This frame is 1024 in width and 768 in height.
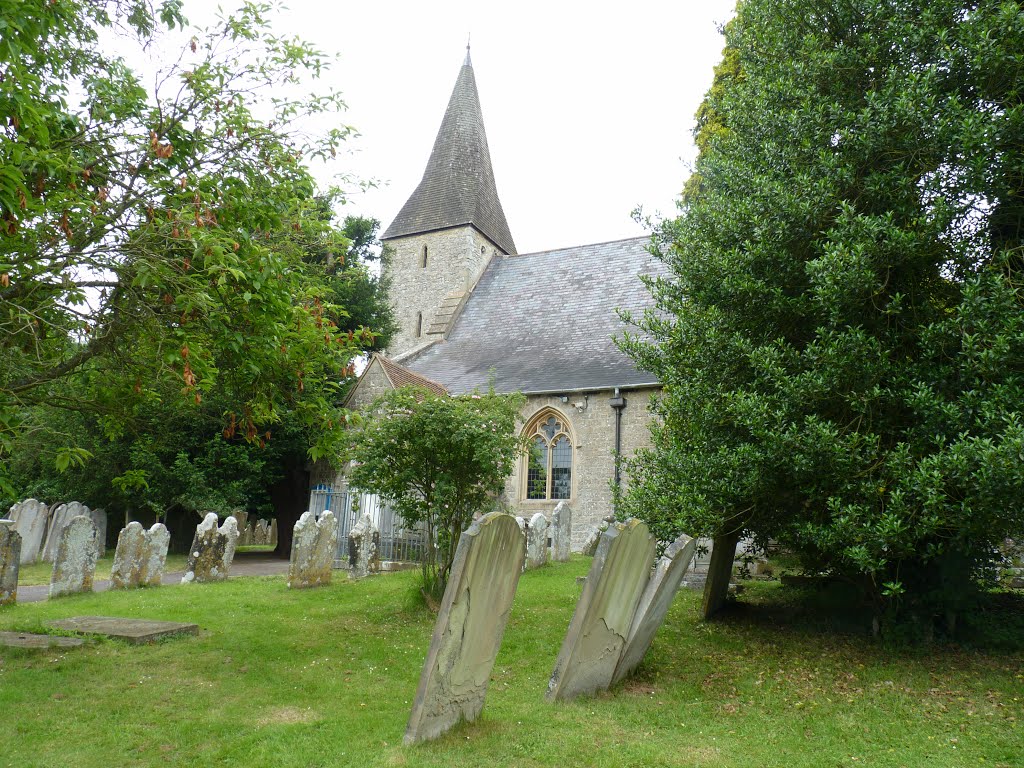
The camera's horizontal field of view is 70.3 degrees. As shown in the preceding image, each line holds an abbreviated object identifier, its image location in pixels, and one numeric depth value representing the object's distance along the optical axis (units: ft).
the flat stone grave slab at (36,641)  22.52
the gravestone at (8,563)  30.89
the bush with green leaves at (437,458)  30.22
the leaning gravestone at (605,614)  18.53
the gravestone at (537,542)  45.32
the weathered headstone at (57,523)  55.42
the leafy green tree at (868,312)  20.20
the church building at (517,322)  67.41
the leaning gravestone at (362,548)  42.65
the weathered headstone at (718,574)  29.55
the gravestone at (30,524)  57.98
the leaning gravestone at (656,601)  20.44
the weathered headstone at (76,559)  34.65
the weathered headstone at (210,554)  40.65
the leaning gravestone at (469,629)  15.26
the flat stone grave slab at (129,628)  24.16
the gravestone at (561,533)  50.49
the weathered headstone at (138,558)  37.42
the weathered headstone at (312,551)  37.99
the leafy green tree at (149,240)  17.25
